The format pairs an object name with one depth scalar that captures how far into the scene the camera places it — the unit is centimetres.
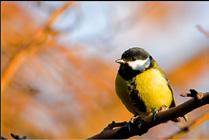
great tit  582
